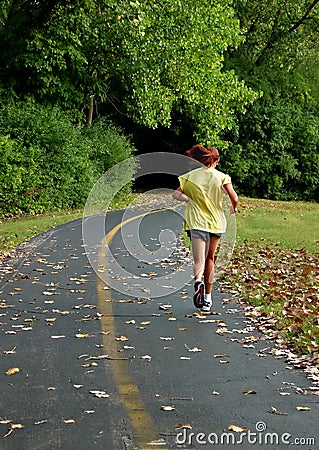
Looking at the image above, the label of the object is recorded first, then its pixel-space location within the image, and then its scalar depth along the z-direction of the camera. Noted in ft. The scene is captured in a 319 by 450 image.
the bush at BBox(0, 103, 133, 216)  83.67
